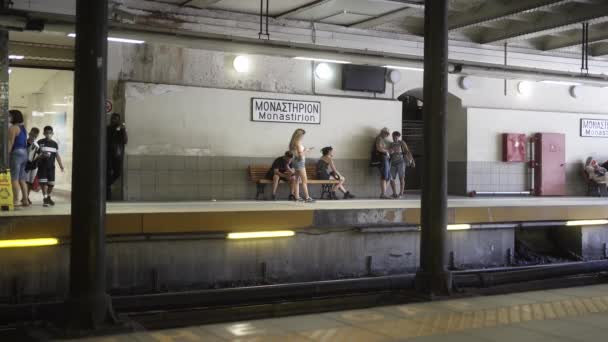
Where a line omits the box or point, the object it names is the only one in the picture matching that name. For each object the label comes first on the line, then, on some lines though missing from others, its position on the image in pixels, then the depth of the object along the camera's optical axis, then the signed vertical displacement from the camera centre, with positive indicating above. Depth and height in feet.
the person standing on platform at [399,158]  53.31 +1.03
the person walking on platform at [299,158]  45.52 +0.78
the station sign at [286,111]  50.55 +4.44
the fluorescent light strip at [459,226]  41.86 -3.42
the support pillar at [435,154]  27.55 +0.71
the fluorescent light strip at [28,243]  28.71 -3.29
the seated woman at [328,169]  51.03 +0.06
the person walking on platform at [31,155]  37.99 +0.62
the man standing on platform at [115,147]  43.68 +1.31
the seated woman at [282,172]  48.37 -0.19
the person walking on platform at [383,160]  52.54 +0.83
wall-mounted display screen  53.83 +7.43
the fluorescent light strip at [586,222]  46.91 -3.47
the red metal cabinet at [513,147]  61.62 +2.31
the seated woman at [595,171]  64.34 +0.18
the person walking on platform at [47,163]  37.63 +0.18
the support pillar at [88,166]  20.48 +0.02
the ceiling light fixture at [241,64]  49.78 +7.74
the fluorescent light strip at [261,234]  34.82 -3.44
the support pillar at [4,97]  39.63 +4.02
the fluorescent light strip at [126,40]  32.85 +6.32
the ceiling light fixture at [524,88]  62.95 +7.86
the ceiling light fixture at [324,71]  52.90 +7.70
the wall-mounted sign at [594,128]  66.34 +4.48
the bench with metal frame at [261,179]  49.33 -0.73
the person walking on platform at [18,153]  35.73 +0.69
